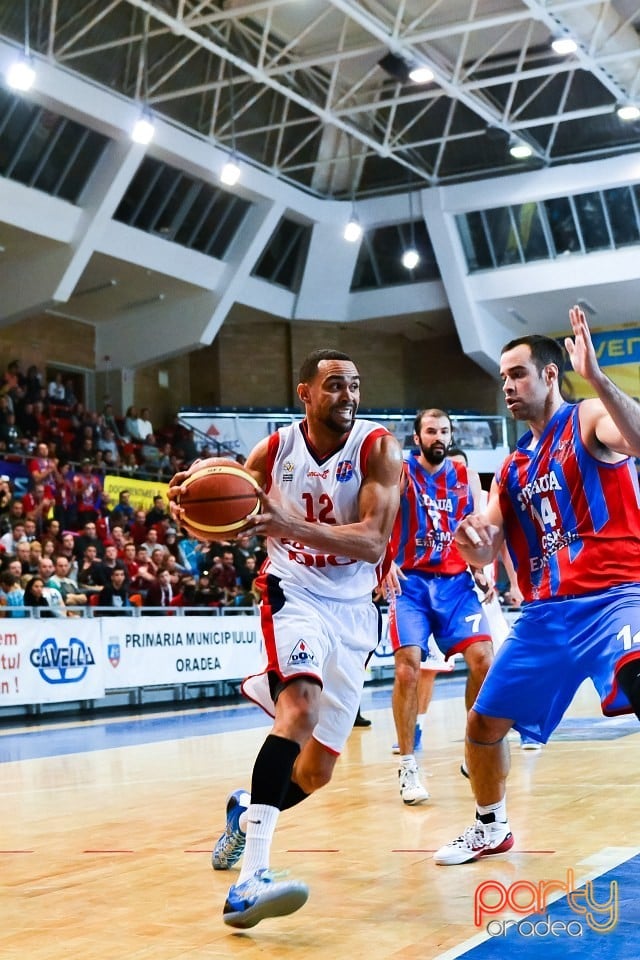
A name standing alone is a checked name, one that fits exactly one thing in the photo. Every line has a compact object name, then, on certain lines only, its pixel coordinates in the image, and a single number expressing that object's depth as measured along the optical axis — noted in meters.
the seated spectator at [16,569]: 14.26
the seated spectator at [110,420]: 25.96
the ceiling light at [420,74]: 24.62
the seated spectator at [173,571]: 17.58
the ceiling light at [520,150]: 29.80
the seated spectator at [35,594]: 13.96
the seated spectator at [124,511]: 19.31
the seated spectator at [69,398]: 25.11
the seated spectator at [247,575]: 19.14
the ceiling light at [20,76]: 17.70
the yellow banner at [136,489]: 22.64
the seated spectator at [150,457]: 25.17
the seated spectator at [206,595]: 17.31
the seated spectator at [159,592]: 16.42
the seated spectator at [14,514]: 16.41
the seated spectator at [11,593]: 13.91
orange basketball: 4.33
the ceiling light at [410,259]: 30.02
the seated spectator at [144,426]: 26.89
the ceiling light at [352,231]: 27.97
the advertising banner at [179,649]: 14.90
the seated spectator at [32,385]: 23.45
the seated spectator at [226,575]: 18.55
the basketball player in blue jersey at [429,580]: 7.62
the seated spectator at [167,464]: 25.28
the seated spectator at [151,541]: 18.33
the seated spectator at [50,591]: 14.12
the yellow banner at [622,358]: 34.00
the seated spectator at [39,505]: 17.62
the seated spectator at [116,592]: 15.27
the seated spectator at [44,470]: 19.31
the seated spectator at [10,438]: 20.56
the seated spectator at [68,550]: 15.66
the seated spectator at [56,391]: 24.99
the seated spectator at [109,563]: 15.41
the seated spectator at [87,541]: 16.42
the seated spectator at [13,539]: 15.82
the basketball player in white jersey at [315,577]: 4.32
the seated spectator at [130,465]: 23.64
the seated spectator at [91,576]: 15.35
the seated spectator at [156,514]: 20.12
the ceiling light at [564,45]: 23.89
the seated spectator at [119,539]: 17.41
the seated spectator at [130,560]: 17.19
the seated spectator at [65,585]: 14.61
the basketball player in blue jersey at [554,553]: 4.47
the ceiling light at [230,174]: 22.55
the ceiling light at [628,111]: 27.45
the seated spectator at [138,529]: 19.48
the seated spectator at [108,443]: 23.84
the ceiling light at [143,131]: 20.72
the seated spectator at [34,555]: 14.99
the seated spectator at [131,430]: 26.62
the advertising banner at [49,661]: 13.46
